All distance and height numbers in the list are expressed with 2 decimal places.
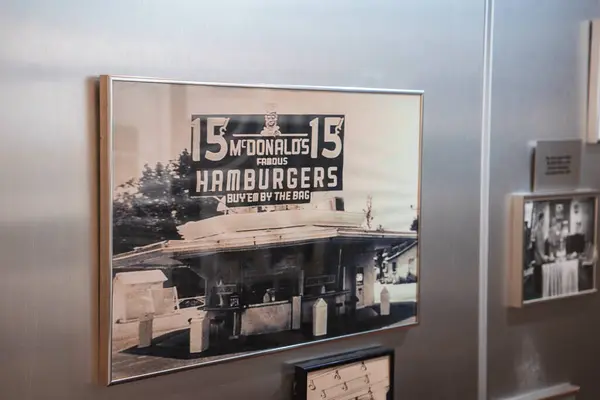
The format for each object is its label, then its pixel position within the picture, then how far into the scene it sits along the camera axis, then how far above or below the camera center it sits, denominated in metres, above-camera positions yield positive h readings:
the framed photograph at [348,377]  1.44 -0.40
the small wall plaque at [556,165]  1.79 +0.03
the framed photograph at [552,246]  1.77 -0.17
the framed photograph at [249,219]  1.21 -0.08
